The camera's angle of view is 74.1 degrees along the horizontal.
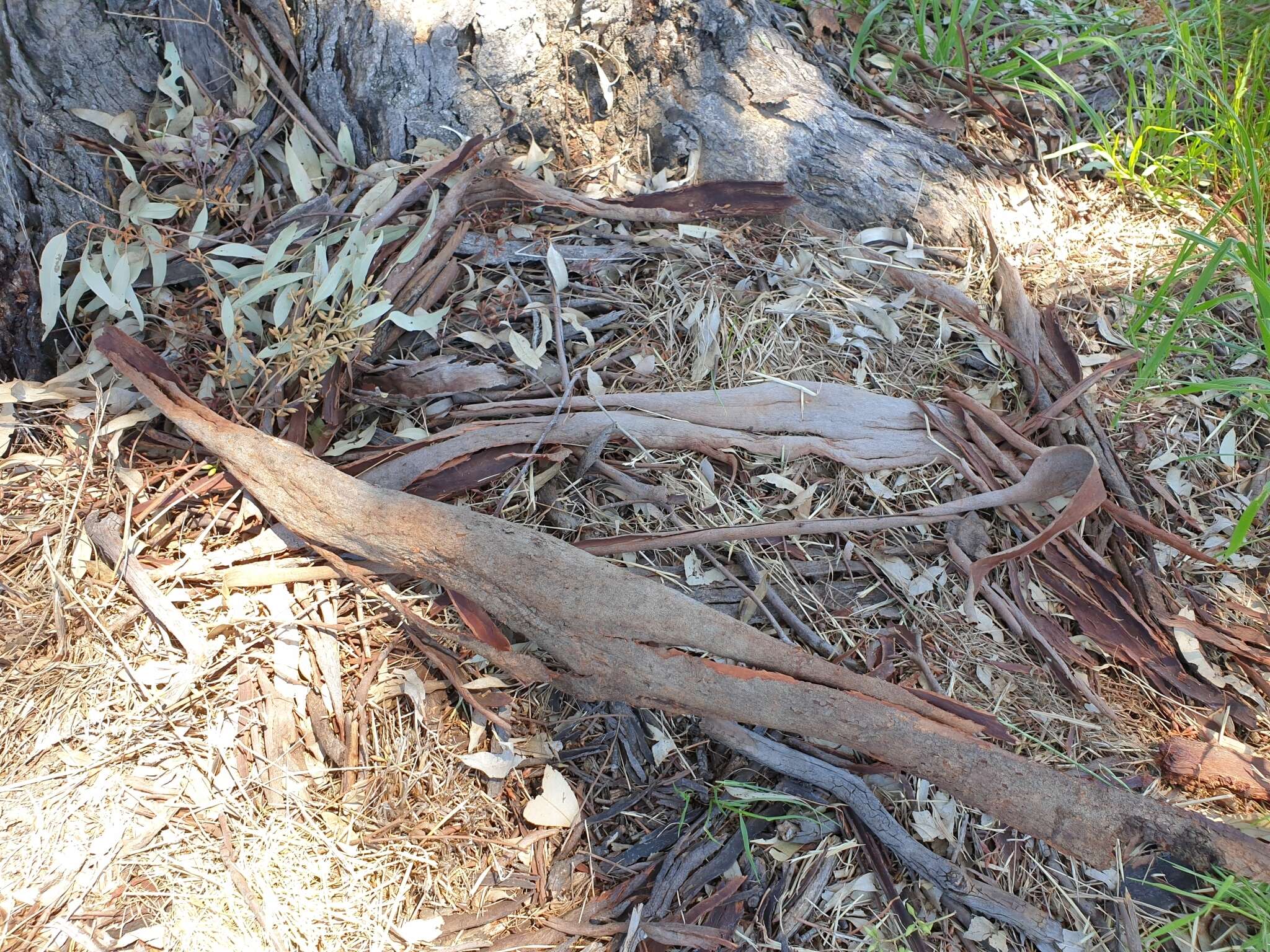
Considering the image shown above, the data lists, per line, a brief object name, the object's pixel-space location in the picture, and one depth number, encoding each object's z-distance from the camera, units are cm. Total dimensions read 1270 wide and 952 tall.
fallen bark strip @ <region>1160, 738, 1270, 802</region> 162
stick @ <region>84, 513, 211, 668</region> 153
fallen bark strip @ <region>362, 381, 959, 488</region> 170
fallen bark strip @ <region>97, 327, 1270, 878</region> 149
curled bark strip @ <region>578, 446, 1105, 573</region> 167
